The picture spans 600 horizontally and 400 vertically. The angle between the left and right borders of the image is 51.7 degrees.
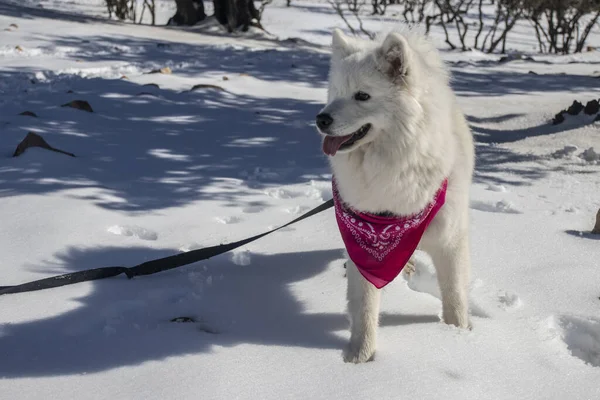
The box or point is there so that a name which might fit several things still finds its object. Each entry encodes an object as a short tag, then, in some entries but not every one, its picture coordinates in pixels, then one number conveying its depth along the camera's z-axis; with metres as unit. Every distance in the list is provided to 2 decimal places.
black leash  3.06
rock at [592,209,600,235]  4.00
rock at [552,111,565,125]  7.13
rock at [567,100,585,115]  7.16
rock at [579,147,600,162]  5.68
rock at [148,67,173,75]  9.41
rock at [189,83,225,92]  8.27
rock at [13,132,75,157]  5.30
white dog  2.62
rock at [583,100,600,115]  6.95
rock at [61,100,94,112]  6.86
